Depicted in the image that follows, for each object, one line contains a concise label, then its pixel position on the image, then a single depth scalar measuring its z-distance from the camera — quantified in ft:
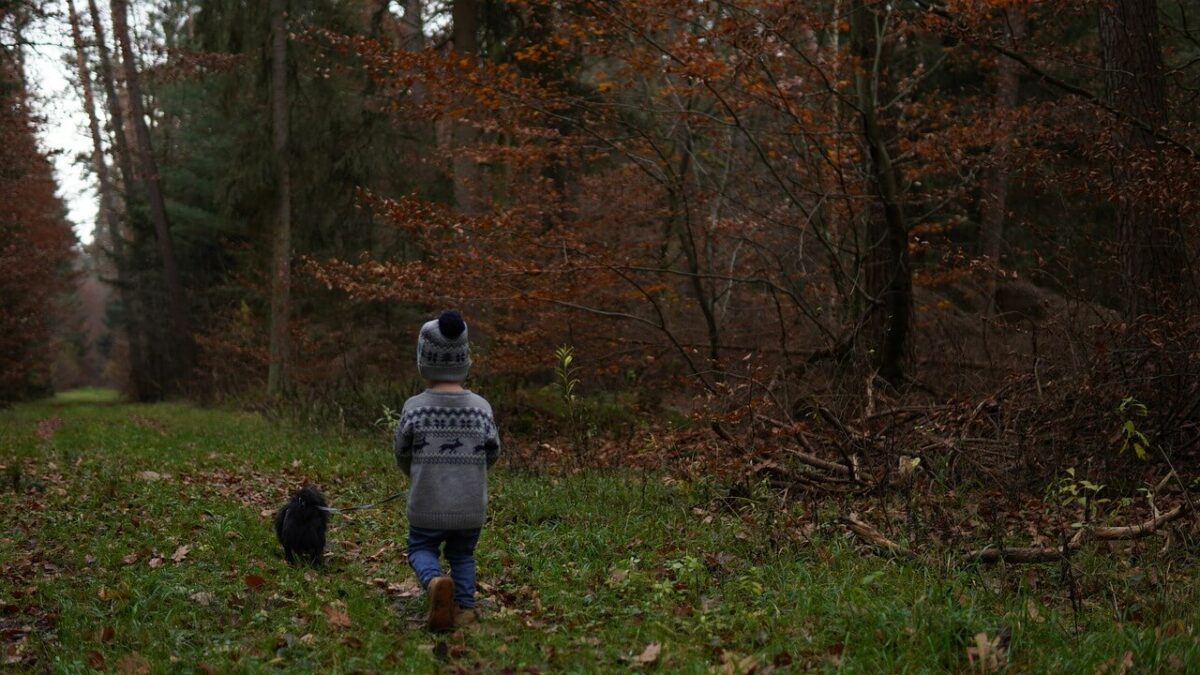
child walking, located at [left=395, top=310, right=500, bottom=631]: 19.49
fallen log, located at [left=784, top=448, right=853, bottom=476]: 28.78
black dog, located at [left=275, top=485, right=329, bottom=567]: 23.39
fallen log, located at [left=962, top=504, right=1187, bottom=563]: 20.43
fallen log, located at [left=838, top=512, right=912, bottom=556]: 21.49
